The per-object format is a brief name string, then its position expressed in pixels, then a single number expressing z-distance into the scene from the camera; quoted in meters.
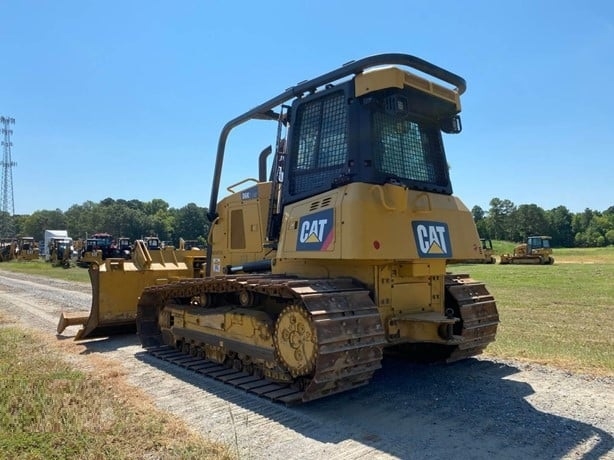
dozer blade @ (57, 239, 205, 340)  9.26
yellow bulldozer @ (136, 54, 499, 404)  5.13
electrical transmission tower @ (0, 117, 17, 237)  73.94
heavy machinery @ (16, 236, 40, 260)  50.47
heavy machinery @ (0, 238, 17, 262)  50.34
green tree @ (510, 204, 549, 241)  109.75
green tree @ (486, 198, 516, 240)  111.56
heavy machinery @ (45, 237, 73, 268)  39.87
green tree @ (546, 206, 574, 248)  112.77
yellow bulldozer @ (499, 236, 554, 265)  44.69
